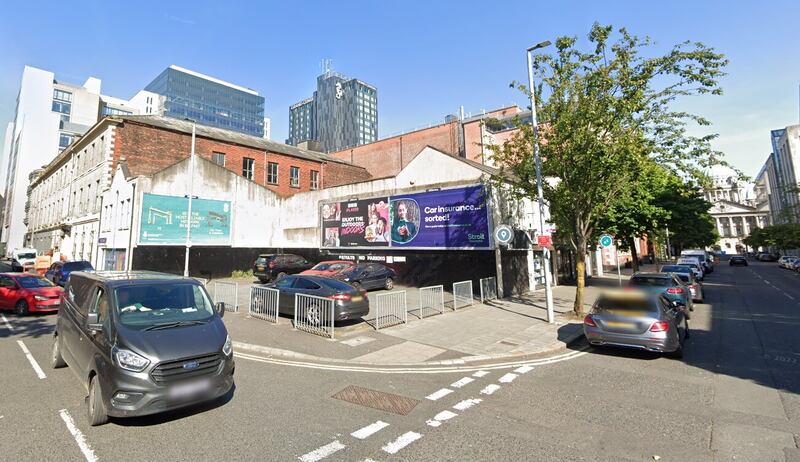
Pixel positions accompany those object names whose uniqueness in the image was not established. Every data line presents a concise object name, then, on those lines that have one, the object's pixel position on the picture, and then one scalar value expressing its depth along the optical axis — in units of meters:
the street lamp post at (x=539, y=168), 11.81
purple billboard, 18.69
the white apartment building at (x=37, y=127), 69.56
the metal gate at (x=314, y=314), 10.11
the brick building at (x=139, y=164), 29.75
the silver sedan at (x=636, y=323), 7.67
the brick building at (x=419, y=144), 42.92
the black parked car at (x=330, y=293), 10.59
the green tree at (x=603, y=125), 11.24
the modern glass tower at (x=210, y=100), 122.12
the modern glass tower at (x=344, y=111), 148.62
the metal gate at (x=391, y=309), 11.38
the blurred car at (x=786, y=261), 41.11
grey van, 4.45
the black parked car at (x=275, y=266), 22.70
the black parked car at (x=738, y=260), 51.10
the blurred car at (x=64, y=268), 21.25
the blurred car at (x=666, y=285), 12.57
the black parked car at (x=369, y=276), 18.03
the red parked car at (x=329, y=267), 18.21
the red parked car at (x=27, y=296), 12.72
